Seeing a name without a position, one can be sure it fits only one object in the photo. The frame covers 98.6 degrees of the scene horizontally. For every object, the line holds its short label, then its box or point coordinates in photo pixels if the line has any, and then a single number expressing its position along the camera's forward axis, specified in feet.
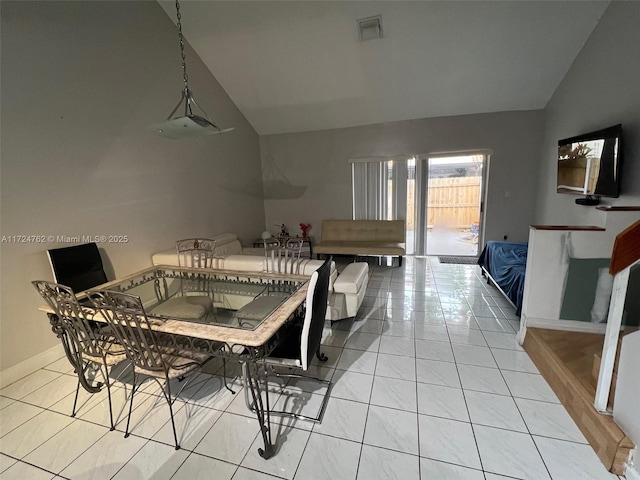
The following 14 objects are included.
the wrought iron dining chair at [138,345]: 4.48
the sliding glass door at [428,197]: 15.64
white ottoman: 8.10
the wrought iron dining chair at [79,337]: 4.90
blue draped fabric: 8.58
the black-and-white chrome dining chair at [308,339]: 4.72
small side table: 17.06
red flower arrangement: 17.78
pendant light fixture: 5.91
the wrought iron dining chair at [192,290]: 5.70
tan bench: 14.46
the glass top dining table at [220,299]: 4.66
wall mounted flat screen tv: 8.51
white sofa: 8.10
